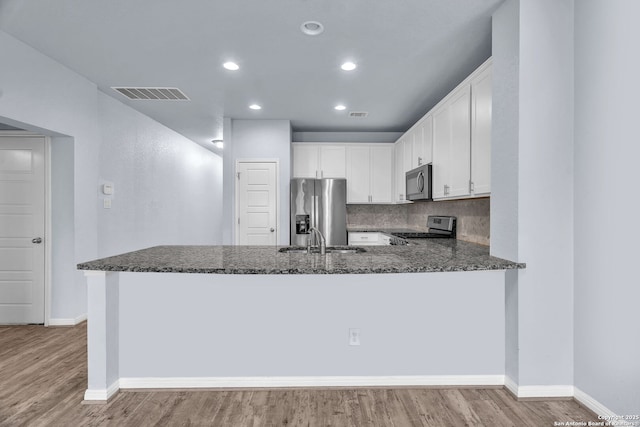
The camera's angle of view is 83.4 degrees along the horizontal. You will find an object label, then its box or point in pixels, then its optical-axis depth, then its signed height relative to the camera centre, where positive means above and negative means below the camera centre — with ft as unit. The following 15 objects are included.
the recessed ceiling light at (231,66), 10.64 +4.39
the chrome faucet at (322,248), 8.62 -0.87
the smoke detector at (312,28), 8.46 +4.44
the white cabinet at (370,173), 18.21 +2.00
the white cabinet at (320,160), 18.16 +2.63
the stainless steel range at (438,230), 13.38 -0.67
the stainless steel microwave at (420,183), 12.31 +1.09
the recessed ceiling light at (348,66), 10.62 +4.40
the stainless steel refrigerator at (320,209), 16.62 +0.15
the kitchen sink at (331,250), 8.90 -0.98
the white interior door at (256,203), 16.88 +0.41
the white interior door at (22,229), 12.19 -0.63
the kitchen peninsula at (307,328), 7.76 -2.52
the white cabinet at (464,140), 8.56 +2.00
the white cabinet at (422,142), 12.66 +2.65
